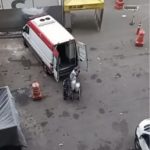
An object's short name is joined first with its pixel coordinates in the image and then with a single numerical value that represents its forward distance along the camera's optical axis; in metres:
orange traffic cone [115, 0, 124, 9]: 21.30
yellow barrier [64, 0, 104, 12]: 18.45
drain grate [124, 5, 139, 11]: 21.33
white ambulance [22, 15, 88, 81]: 15.13
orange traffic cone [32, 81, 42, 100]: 14.59
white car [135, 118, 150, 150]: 11.73
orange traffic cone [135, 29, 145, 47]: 17.98
